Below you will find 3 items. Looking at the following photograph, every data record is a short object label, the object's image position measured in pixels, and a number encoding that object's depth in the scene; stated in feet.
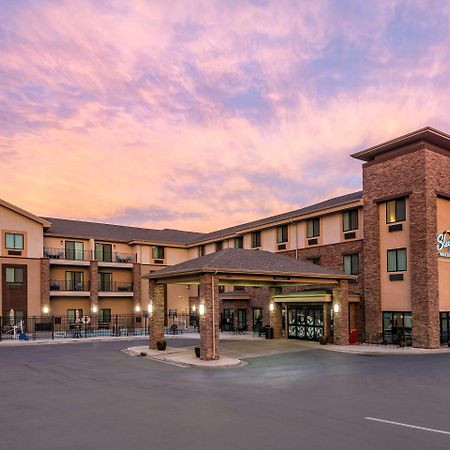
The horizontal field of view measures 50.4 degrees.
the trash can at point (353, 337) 98.73
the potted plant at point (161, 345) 90.84
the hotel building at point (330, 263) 92.63
